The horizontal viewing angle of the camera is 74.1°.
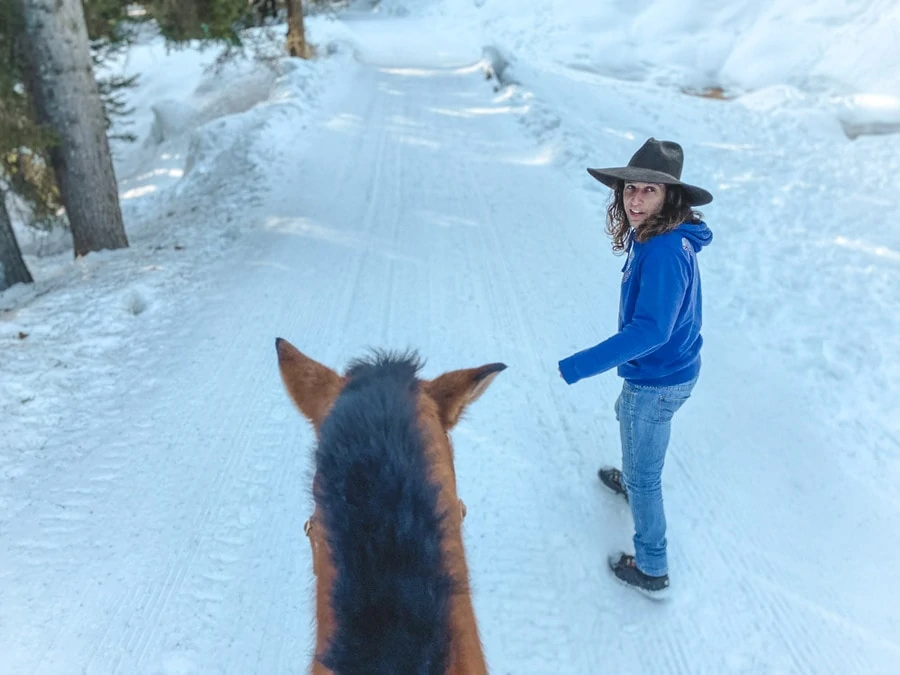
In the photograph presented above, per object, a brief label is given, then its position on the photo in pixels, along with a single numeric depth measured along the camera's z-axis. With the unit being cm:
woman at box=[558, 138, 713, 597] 212
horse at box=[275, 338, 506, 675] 104
